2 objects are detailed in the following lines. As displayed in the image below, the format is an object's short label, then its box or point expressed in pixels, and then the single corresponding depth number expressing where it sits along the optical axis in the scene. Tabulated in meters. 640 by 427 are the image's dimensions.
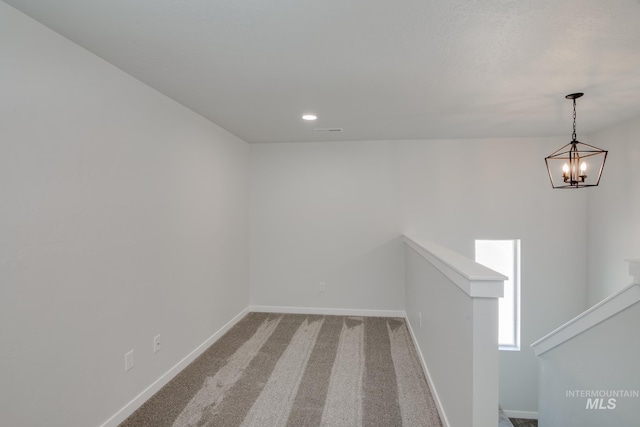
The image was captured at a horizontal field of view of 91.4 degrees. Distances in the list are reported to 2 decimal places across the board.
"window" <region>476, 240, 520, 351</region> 4.05
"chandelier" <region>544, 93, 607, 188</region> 2.50
